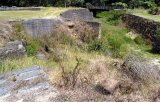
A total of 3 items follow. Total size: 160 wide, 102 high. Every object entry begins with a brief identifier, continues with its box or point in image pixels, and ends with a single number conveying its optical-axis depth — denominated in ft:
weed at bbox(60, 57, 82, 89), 8.23
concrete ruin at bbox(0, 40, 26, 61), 13.55
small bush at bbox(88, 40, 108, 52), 21.41
